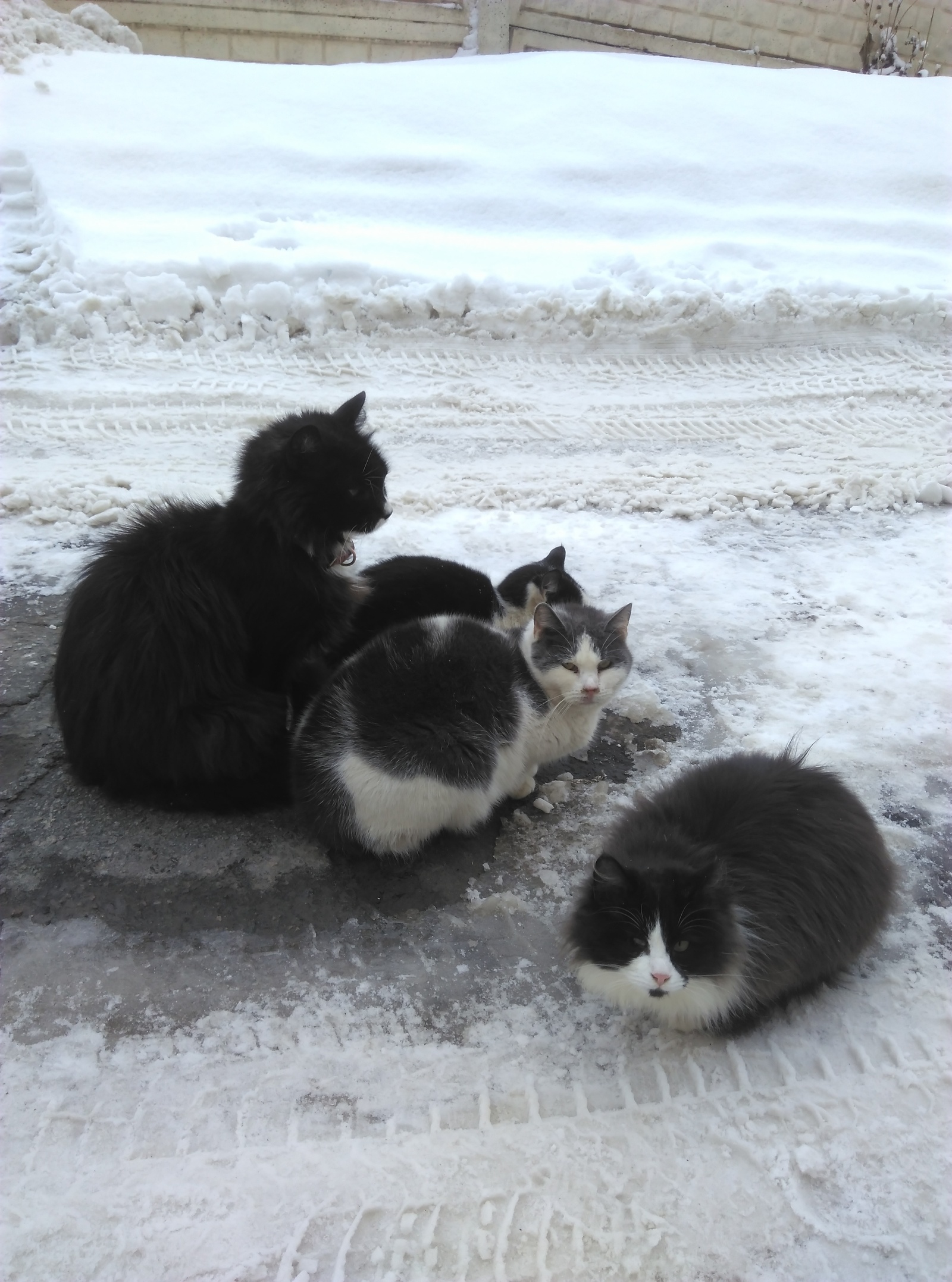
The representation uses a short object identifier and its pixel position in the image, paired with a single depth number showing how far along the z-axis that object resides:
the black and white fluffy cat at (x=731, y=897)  1.82
